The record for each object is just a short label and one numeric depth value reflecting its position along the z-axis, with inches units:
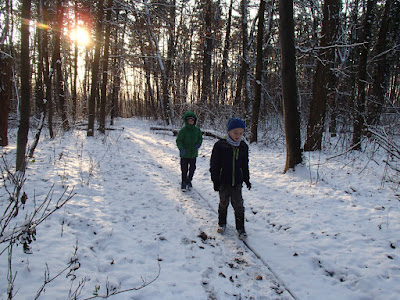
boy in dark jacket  141.5
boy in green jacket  225.3
